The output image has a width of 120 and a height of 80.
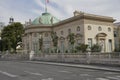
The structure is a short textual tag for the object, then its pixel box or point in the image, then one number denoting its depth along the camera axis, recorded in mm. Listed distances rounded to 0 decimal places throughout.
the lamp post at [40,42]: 29883
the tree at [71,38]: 23715
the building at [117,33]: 28476
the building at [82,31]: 24230
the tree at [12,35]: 32187
